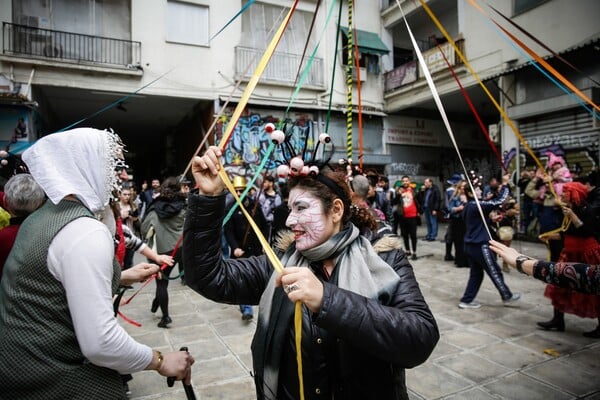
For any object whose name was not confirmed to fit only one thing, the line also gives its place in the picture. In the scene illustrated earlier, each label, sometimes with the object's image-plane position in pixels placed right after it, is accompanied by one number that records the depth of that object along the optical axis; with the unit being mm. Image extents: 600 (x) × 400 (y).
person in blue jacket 5246
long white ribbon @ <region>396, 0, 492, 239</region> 2090
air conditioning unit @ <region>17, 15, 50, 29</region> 11023
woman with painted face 1305
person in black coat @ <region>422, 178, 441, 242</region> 11117
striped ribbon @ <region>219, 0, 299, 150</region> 1591
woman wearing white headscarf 1326
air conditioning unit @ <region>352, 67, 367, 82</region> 15187
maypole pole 2611
